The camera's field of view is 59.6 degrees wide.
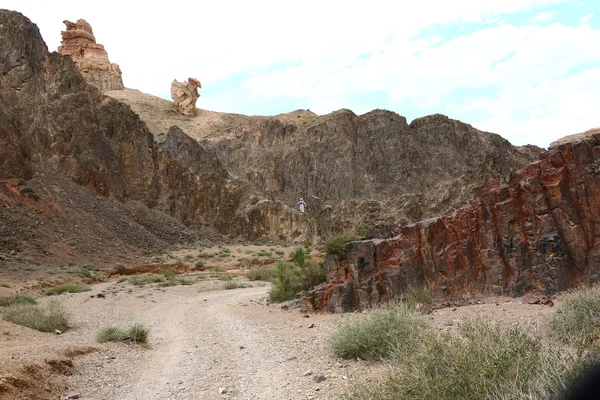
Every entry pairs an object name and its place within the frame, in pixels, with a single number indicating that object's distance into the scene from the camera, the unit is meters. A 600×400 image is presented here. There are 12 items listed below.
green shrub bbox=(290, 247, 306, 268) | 22.43
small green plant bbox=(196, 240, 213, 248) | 51.76
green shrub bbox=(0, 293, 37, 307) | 19.83
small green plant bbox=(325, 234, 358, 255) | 16.83
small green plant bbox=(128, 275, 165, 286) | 30.17
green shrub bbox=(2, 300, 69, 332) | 14.32
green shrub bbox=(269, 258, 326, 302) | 19.67
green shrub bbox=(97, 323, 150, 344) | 12.78
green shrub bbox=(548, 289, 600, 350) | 7.16
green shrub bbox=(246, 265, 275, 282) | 34.25
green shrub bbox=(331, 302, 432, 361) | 8.52
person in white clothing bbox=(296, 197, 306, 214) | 69.26
